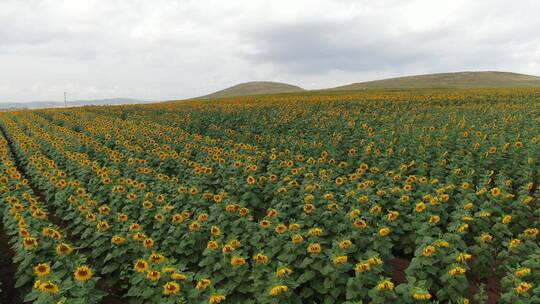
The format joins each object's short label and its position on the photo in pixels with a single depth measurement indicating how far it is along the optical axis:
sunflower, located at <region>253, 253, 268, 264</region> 5.10
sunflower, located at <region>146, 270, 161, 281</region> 4.77
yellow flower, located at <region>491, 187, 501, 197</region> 7.12
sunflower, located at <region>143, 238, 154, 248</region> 5.75
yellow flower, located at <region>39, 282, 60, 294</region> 4.37
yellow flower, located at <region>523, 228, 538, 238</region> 5.75
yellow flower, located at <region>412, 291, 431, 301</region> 4.15
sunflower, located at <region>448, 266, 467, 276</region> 4.62
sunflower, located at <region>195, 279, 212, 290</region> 4.53
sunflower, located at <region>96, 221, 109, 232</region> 6.63
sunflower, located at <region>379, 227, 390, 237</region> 5.64
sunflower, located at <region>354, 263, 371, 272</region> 4.65
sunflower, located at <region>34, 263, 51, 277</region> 4.77
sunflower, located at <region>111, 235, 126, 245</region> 6.11
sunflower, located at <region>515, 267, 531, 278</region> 4.69
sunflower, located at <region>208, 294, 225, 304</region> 4.29
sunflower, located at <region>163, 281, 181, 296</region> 4.49
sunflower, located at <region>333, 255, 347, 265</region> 4.93
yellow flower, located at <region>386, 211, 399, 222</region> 6.27
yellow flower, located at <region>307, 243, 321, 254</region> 5.22
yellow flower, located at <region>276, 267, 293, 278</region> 4.65
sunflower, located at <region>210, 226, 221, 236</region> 5.87
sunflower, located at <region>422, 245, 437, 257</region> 5.01
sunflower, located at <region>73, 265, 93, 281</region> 4.77
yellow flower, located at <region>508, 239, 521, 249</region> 5.44
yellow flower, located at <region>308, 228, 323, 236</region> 5.74
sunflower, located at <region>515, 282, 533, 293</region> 4.42
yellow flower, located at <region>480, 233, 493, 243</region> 5.60
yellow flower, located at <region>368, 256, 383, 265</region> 4.76
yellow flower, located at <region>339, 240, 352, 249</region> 5.20
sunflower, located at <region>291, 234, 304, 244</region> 5.56
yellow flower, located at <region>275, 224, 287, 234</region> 5.88
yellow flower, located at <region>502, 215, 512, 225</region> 6.11
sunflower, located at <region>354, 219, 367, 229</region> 5.97
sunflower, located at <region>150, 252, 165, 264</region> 5.14
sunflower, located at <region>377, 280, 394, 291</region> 4.38
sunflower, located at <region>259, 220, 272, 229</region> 6.21
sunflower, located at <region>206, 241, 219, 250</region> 5.53
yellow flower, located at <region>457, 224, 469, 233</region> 5.67
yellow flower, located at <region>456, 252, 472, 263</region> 4.83
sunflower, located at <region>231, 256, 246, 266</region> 5.12
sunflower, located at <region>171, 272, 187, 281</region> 4.66
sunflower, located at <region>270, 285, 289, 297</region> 4.43
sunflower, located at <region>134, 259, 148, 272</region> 4.94
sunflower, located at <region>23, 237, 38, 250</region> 5.72
